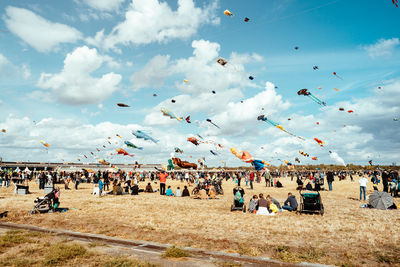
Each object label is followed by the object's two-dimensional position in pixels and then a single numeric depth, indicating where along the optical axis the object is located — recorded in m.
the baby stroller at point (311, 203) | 13.27
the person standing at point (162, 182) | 22.91
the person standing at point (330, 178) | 26.12
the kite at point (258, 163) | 35.97
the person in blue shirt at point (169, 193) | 22.94
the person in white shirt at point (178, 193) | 22.46
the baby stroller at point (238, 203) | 14.41
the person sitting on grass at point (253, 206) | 13.70
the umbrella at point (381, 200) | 14.44
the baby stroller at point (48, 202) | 13.48
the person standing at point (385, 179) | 19.44
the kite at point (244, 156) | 36.77
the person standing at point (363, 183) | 18.11
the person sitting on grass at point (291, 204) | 14.31
